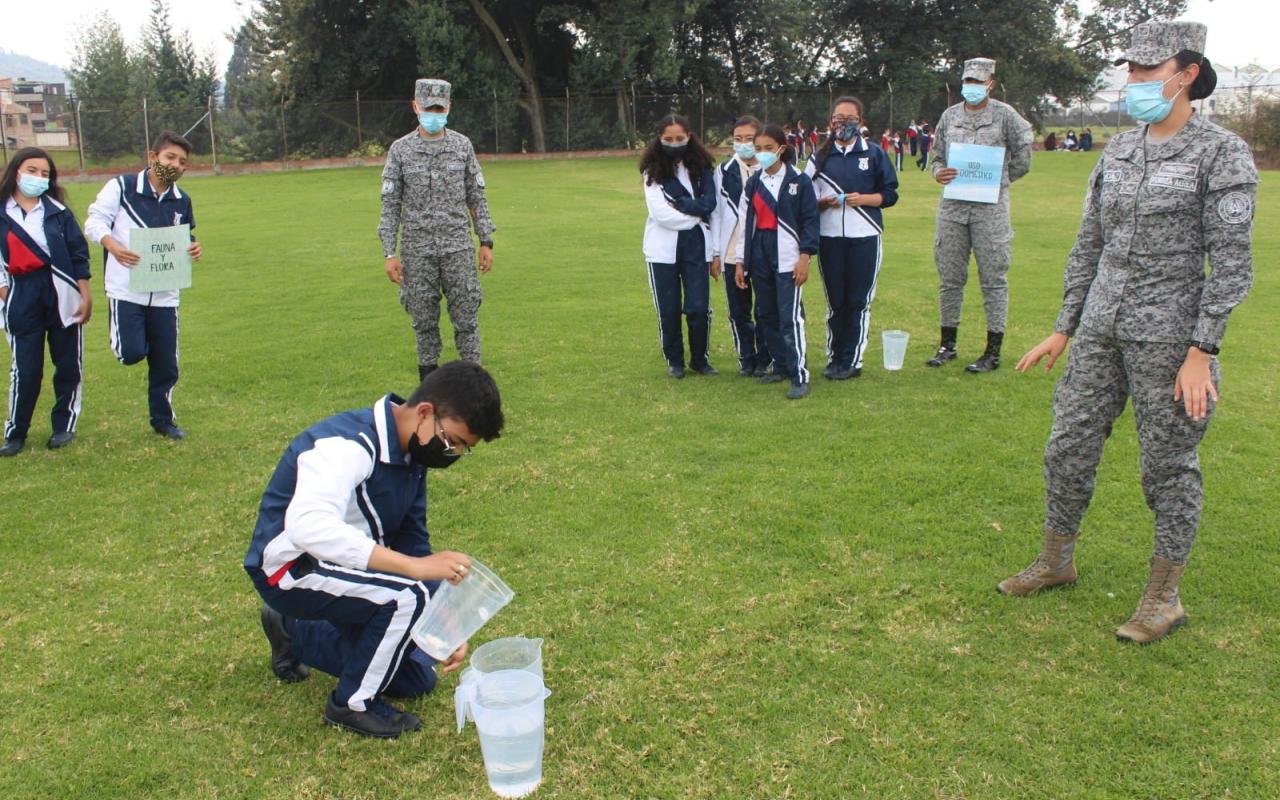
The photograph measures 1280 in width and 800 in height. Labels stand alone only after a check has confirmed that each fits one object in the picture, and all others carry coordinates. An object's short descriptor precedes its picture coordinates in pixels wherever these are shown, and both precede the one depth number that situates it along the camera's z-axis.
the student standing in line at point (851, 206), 7.13
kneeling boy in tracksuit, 3.00
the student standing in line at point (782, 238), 6.93
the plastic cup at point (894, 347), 7.56
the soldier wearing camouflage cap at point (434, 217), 6.94
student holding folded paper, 6.10
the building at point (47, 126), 32.38
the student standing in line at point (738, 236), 7.22
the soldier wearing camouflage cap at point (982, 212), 7.31
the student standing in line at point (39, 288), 6.01
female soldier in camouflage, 3.50
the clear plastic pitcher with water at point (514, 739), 2.97
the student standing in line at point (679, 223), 7.27
